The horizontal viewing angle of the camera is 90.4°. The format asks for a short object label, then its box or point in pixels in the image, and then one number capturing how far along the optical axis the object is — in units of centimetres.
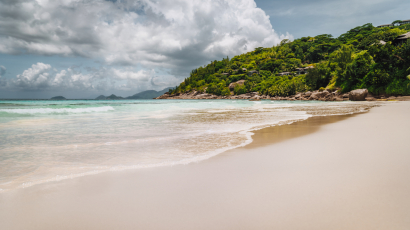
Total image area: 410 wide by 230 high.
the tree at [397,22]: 11062
